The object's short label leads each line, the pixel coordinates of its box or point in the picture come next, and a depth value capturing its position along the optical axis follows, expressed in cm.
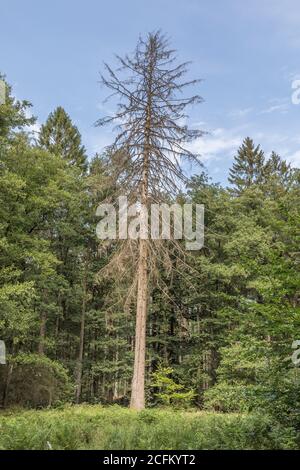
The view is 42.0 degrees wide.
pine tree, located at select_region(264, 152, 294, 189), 2898
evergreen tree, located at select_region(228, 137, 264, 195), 3238
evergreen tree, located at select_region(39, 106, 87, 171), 2839
